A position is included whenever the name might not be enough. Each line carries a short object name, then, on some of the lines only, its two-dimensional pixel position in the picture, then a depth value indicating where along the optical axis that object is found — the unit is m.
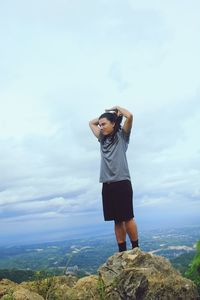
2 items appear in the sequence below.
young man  4.84
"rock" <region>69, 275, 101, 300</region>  3.93
